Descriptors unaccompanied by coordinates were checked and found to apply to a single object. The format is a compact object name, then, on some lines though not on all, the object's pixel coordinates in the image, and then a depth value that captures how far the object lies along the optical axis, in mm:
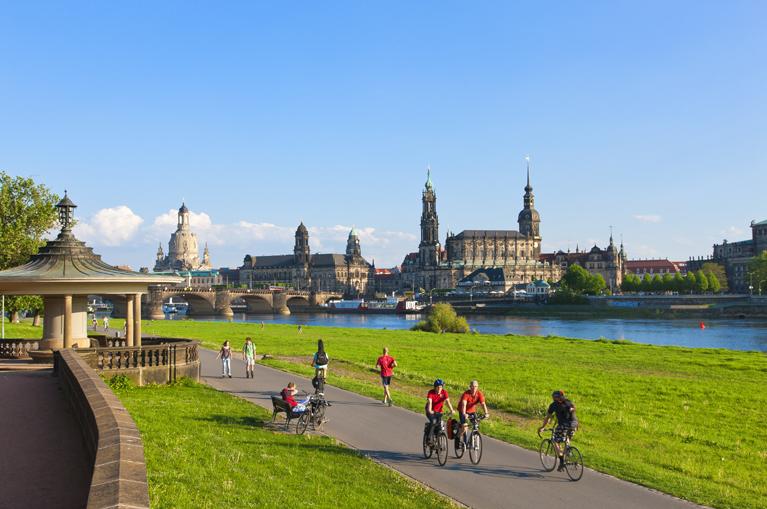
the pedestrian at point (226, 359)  29688
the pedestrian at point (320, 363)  23453
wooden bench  17797
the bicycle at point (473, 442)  15500
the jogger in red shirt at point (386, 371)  23047
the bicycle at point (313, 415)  17781
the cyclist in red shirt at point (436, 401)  15870
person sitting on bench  17688
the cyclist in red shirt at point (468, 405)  15703
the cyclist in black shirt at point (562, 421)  14539
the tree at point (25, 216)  54081
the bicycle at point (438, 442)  15461
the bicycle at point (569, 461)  14359
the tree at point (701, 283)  195250
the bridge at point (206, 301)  153625
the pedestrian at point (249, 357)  29391
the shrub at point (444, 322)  83938
